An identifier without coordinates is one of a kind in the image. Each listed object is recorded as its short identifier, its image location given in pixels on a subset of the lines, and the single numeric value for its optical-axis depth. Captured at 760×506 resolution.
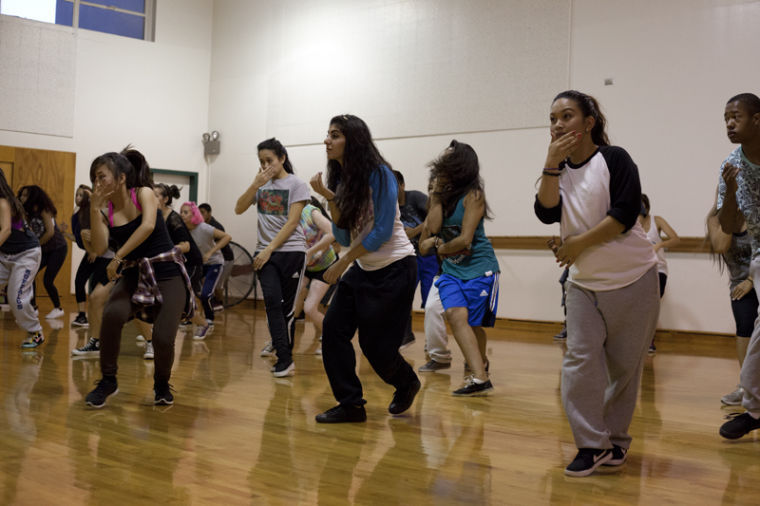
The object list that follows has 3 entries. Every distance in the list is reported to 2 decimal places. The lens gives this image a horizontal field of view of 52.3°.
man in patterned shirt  3.34
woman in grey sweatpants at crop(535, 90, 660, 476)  2.73
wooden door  11.12
